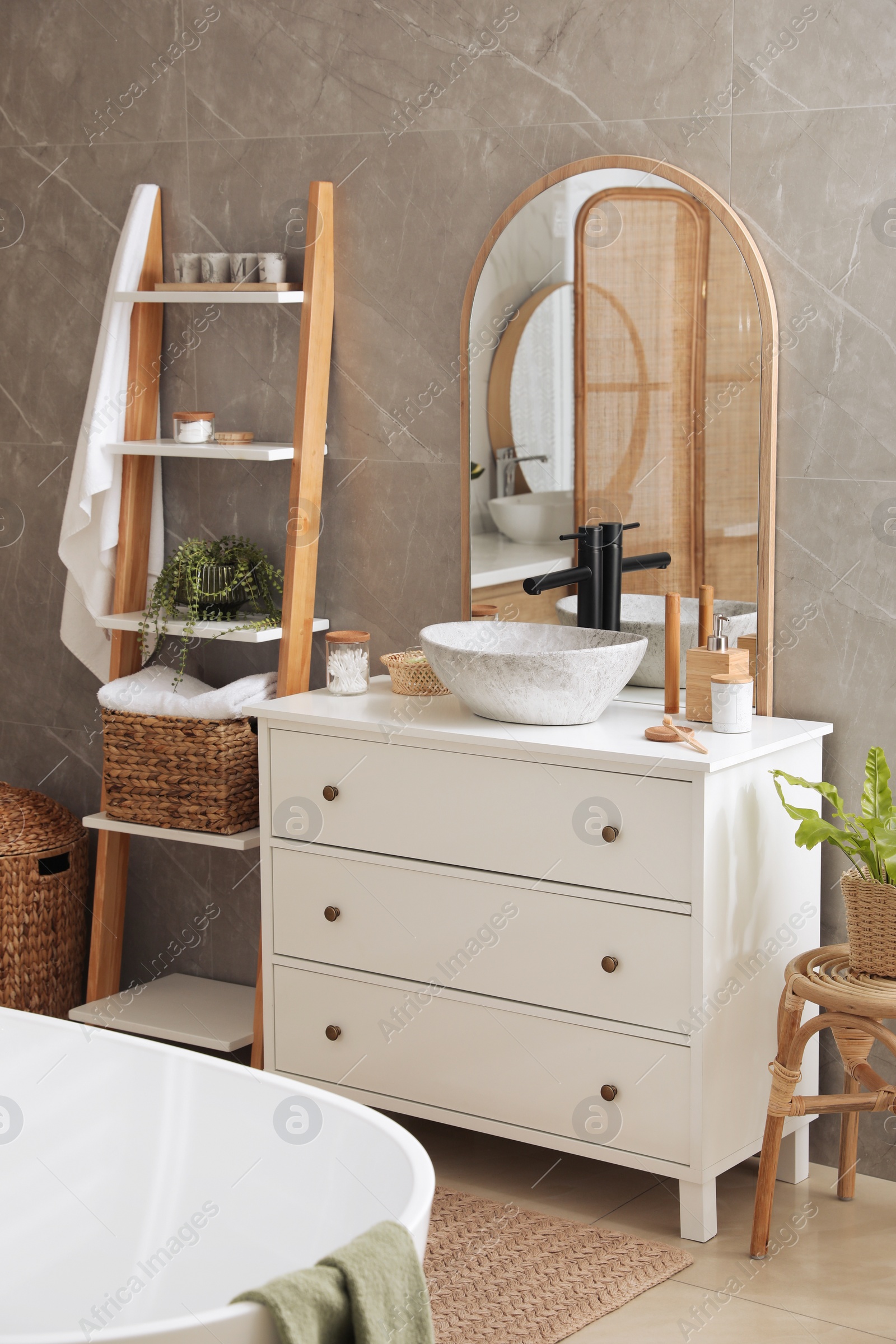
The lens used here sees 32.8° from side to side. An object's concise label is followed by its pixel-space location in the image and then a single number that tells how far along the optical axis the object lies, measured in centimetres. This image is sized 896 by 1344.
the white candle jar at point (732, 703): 266
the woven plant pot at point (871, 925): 244
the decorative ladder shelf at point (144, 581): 320
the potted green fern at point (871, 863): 244
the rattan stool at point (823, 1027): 242
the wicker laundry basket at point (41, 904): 349
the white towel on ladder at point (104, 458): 340
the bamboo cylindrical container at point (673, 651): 284
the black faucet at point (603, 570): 291
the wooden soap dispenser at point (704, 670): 272
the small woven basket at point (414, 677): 299
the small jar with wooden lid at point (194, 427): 331
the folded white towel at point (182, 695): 318
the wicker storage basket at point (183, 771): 321
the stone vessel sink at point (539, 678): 261
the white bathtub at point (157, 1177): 197
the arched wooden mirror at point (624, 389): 279
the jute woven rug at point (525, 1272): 239
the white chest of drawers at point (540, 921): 253
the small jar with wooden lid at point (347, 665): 306
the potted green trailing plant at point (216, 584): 334
